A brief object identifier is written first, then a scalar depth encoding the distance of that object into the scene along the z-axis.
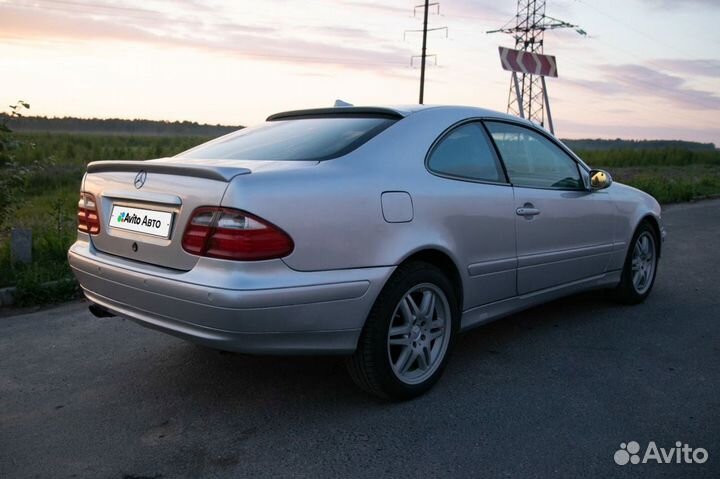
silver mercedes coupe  2.92
